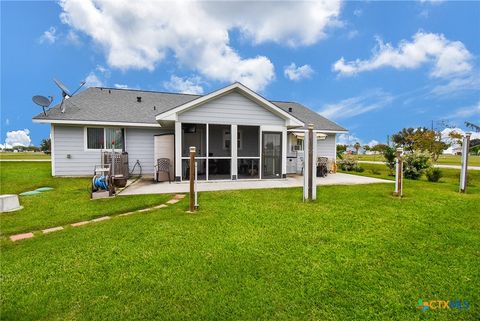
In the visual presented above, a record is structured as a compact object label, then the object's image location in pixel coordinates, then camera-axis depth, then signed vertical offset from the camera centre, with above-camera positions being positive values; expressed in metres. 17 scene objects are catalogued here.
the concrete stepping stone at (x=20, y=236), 4.14 -1.48
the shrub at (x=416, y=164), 12.86 -0.59
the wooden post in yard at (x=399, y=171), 7.46 -0.56
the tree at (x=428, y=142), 29.66 +1.55
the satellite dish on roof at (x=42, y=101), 11.22 +2.57
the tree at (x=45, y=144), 66.16 +2.87
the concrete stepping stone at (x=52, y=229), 4.50 -1.47
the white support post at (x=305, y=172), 6.72 -0.52
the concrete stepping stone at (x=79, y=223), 4.83 -1.45
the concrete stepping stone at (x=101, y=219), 5.17 -1.44
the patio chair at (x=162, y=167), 10.27 -0.59
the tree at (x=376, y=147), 64.81 +1.73
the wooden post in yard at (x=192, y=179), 5.65 -0.61
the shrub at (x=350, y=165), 18.16 -0.89
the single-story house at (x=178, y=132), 10.06 +1.13
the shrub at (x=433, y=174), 12.12 -1.09
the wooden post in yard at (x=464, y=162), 8.31 -0.33
